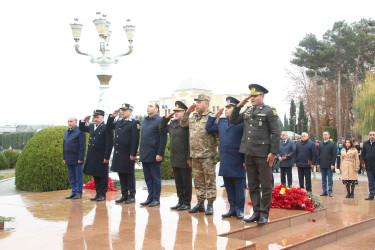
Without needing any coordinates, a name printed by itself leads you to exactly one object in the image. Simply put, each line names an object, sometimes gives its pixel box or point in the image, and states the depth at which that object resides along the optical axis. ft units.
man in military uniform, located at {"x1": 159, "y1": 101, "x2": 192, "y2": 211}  23.02
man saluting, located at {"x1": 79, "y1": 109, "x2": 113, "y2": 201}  26.76
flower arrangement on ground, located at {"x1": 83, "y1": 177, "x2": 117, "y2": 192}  33.81
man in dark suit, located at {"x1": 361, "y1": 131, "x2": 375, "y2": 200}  32.68
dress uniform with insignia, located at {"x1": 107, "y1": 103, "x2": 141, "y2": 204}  25.46
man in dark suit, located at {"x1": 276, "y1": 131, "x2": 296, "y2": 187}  36.32
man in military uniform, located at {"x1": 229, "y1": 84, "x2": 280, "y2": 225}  18.69
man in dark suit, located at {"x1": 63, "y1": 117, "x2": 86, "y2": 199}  27.96
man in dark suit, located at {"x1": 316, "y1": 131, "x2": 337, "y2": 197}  34.04
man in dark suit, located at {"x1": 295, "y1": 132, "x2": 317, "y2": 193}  34.45
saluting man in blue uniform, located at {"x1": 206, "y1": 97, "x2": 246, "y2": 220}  20.48
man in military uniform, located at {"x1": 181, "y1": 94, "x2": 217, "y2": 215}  21.38
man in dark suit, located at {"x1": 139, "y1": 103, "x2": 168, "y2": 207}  24.12
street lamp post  50.01
